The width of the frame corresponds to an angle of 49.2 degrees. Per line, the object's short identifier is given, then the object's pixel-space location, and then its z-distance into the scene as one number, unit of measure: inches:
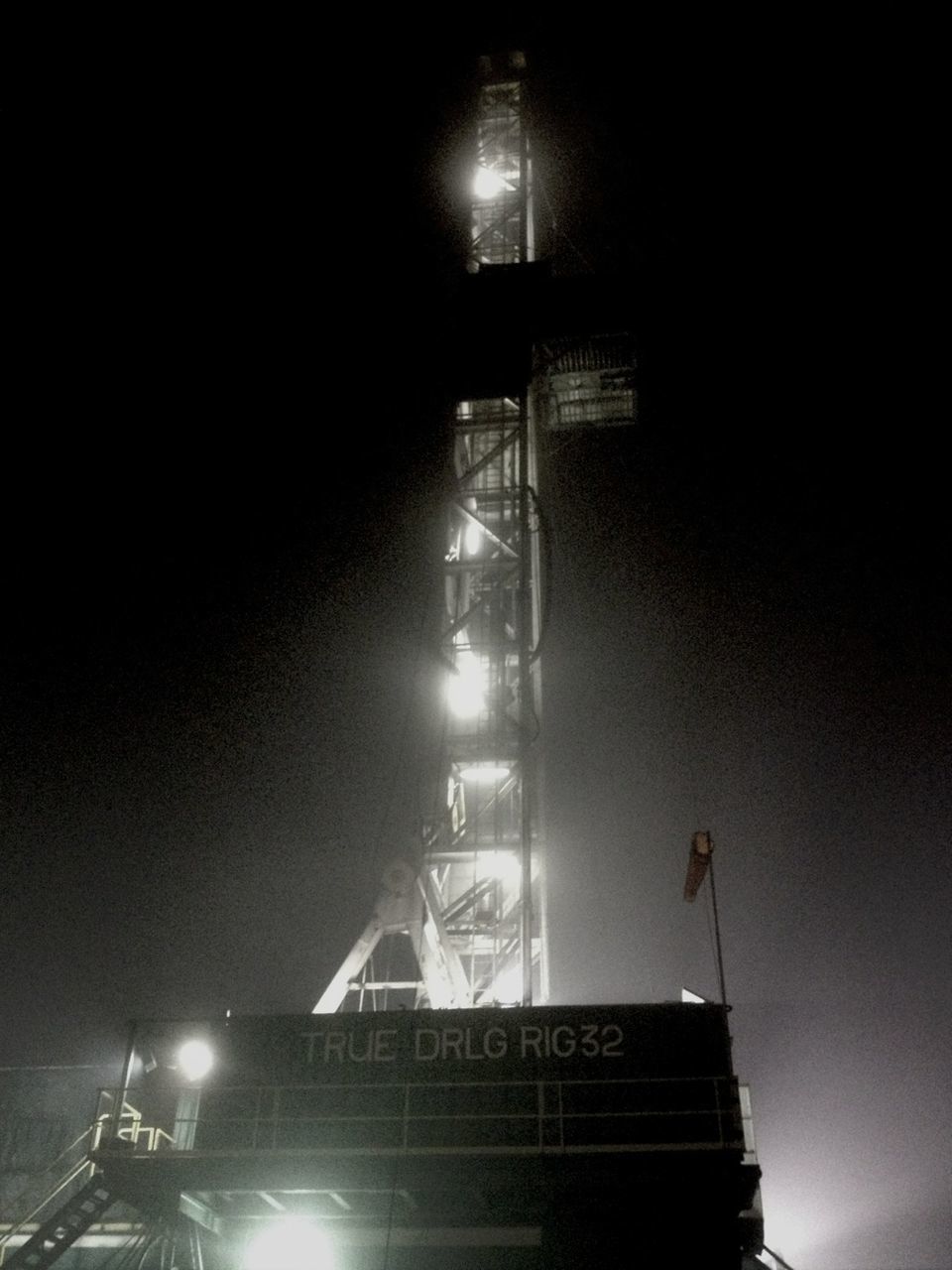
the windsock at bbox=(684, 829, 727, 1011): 802.7
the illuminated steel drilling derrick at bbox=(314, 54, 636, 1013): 748.6
